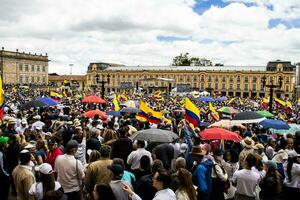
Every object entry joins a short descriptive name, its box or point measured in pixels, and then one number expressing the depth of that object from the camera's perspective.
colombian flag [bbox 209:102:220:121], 16.55
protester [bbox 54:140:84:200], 5.75
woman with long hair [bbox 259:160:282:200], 5.06
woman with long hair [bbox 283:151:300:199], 6.11
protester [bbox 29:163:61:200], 4.65
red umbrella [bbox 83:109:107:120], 13.20
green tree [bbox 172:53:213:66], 120.81
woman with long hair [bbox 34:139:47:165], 6.55
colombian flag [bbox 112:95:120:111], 16.84
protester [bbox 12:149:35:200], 5.29
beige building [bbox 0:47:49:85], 87.06
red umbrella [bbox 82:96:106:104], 17.14
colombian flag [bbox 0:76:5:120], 9.22
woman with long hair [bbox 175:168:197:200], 4.42
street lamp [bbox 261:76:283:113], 18.44
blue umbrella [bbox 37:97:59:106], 14.02
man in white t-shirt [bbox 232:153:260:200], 5.76
